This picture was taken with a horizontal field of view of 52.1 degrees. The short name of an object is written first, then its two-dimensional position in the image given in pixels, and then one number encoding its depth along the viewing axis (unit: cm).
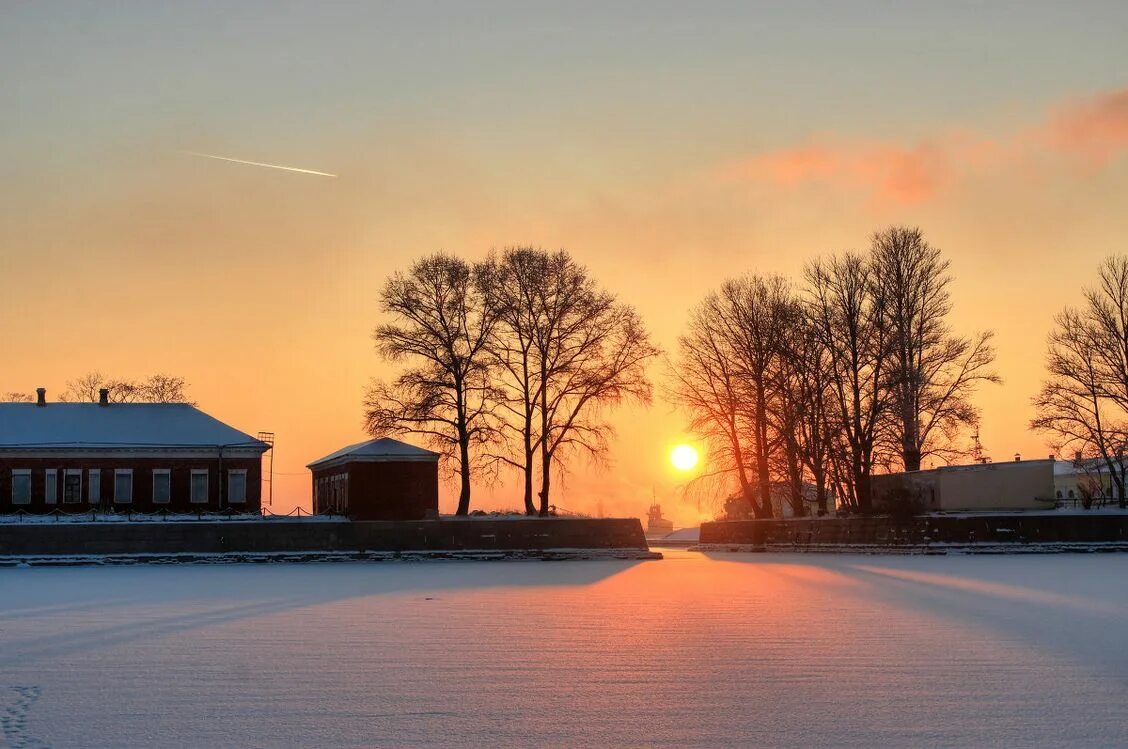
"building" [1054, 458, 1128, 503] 9064
